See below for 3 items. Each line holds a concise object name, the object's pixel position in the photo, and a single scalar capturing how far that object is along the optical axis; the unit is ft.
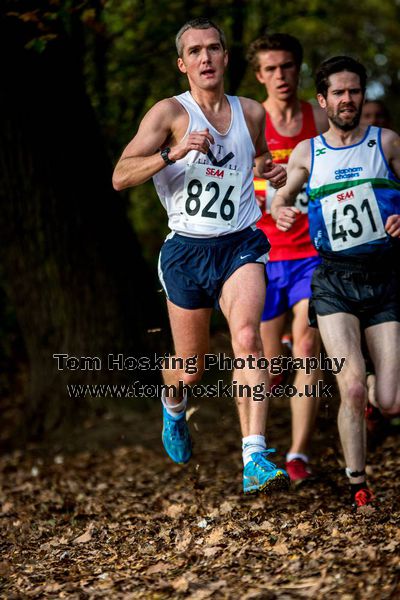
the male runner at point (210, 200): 33.71
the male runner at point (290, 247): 41.09
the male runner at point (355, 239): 34.27
